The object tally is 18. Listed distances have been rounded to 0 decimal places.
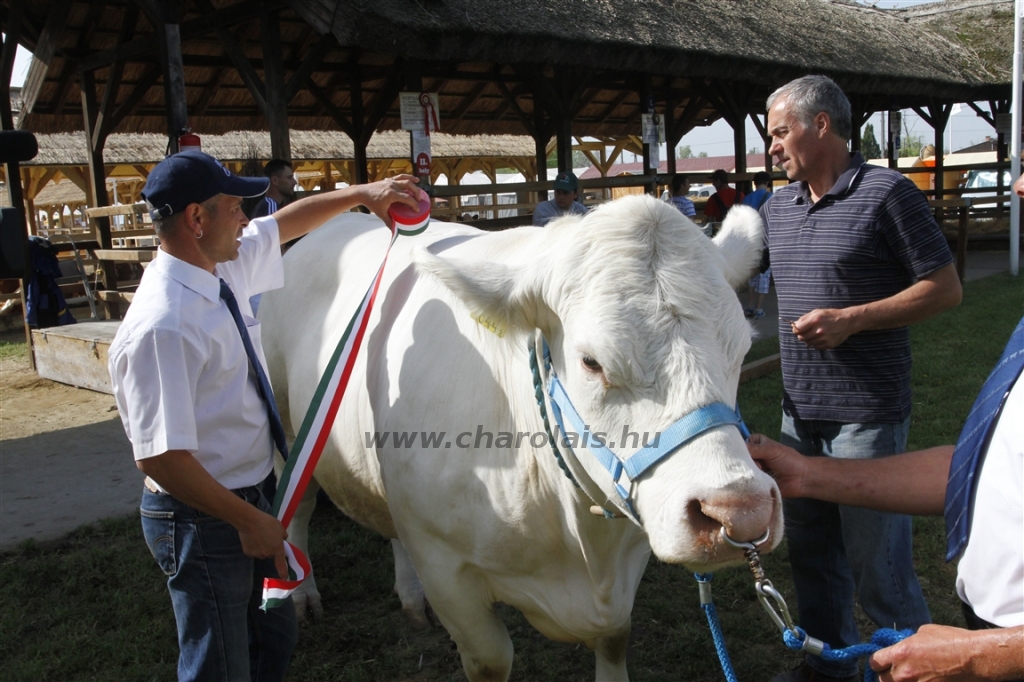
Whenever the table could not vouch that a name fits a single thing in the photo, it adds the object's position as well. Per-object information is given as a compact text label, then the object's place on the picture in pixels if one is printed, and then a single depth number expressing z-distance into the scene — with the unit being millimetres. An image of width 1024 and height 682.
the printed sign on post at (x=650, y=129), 10758
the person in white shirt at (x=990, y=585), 1190
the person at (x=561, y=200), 7809
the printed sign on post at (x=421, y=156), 7129
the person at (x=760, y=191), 9679
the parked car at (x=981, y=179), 25922
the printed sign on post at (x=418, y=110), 7324
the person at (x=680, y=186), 10969
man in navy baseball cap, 1771
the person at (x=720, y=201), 10789
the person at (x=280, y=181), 5938
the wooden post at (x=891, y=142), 16203
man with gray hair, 2352
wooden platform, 7348
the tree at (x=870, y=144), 64025
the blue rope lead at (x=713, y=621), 1607
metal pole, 11281
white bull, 1562
